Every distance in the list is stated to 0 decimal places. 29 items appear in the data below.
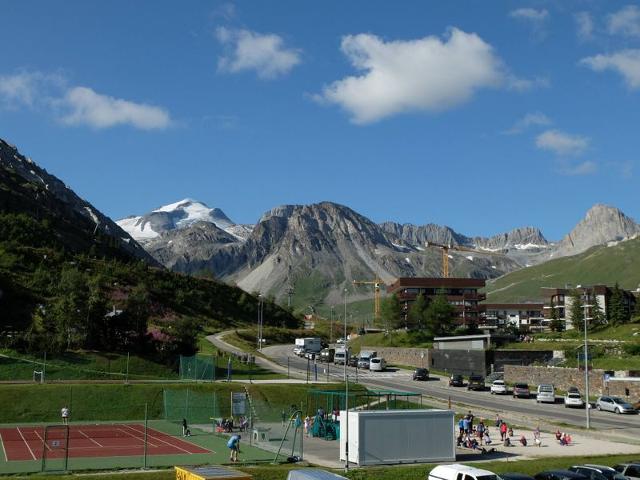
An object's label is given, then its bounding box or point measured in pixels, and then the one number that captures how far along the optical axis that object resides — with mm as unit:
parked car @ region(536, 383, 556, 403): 67188
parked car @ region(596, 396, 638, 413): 60688
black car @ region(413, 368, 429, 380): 82588
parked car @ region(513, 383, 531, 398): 70938
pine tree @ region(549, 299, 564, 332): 142500
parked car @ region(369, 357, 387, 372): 92625
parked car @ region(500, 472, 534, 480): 28188
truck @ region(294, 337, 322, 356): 106312
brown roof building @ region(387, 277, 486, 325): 147125
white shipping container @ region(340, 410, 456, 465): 36375
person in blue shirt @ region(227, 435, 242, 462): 35188
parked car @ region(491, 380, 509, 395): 72812
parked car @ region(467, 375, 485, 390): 75750
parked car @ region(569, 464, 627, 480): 28484
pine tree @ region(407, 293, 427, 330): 126569
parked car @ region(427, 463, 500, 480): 26406
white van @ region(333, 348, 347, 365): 98525
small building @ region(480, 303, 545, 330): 152875
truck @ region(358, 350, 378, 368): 95181
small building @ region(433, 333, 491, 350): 94875
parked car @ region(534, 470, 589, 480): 28016
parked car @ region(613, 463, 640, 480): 29081
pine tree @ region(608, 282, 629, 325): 119250
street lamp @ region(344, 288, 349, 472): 35400
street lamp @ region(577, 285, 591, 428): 50191
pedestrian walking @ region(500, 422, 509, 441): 45438
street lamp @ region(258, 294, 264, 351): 113688
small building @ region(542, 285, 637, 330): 140750
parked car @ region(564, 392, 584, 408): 64312
